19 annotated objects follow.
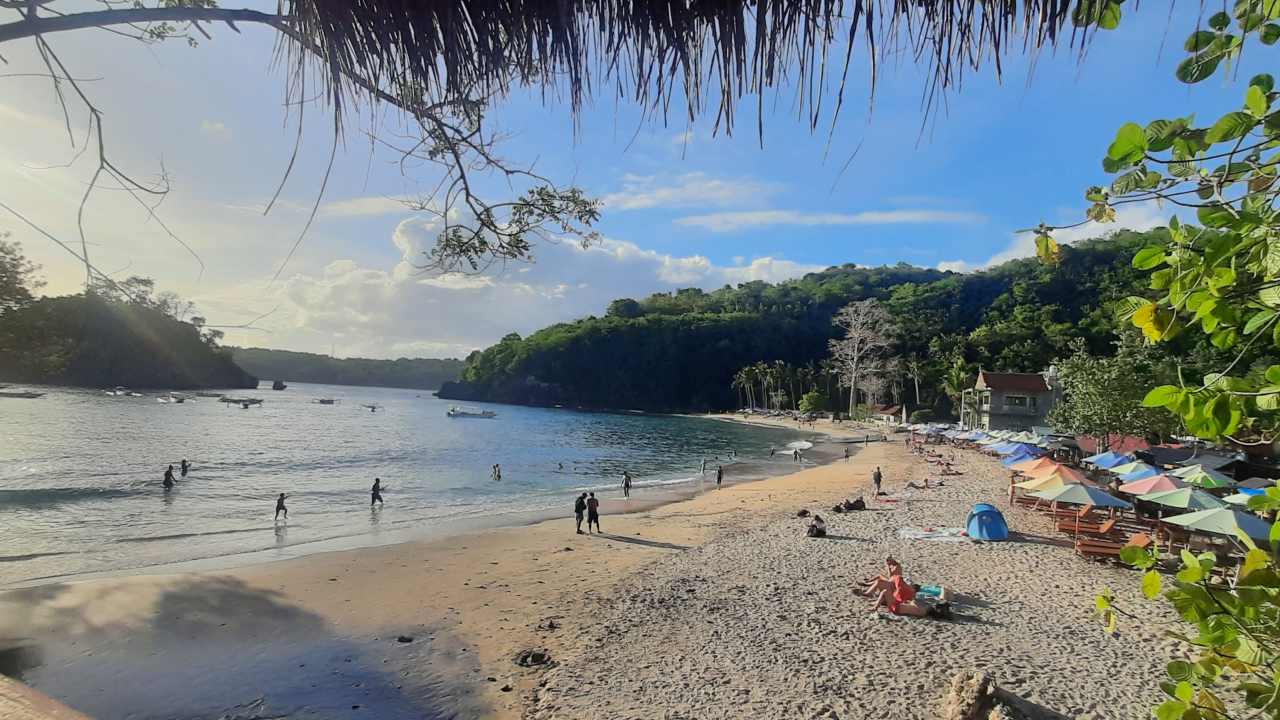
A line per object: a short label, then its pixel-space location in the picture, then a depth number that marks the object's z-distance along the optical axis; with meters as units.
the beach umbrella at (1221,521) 10.21
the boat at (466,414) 92.22
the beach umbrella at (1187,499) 11.88
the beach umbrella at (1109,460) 18.50
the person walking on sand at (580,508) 19.12
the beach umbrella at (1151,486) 13.30
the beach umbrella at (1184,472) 13.92
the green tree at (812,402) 92.31
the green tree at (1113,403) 24.62
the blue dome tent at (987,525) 14.89
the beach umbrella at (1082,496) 13.43
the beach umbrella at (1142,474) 14.94
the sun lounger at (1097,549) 12.77
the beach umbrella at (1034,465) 15.70
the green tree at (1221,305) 1.04
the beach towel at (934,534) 15.29
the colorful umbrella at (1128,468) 16.09
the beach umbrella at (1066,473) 14.61
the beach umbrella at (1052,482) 14.48
